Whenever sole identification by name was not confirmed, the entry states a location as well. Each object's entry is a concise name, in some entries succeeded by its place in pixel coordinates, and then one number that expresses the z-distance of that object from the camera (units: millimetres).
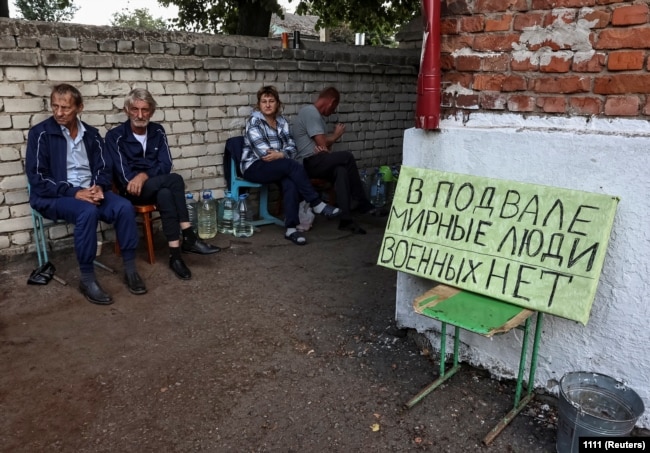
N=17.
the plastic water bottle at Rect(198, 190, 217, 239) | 5430
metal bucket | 2106
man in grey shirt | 5730
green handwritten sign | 2309
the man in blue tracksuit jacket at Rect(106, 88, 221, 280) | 4402
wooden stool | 4461
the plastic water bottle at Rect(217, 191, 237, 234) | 5664
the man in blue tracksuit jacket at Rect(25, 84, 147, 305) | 3855
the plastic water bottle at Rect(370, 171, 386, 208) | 7116
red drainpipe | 2660
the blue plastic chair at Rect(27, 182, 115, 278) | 4160
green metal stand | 2318
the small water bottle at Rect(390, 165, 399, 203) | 7317
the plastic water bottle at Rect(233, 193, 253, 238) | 5543
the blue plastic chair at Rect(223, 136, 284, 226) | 5602
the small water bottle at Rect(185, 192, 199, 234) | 5403
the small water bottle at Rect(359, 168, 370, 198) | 7270
